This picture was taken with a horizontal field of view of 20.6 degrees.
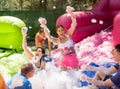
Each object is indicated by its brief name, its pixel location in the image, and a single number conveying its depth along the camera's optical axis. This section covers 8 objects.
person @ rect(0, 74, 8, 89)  2.29
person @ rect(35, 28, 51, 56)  5.47
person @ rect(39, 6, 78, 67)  4.44
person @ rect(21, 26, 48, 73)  4.66
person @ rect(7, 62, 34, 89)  3.15
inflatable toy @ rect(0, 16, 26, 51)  7.39
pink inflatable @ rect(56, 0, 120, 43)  6.25
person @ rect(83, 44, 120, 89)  2.93
